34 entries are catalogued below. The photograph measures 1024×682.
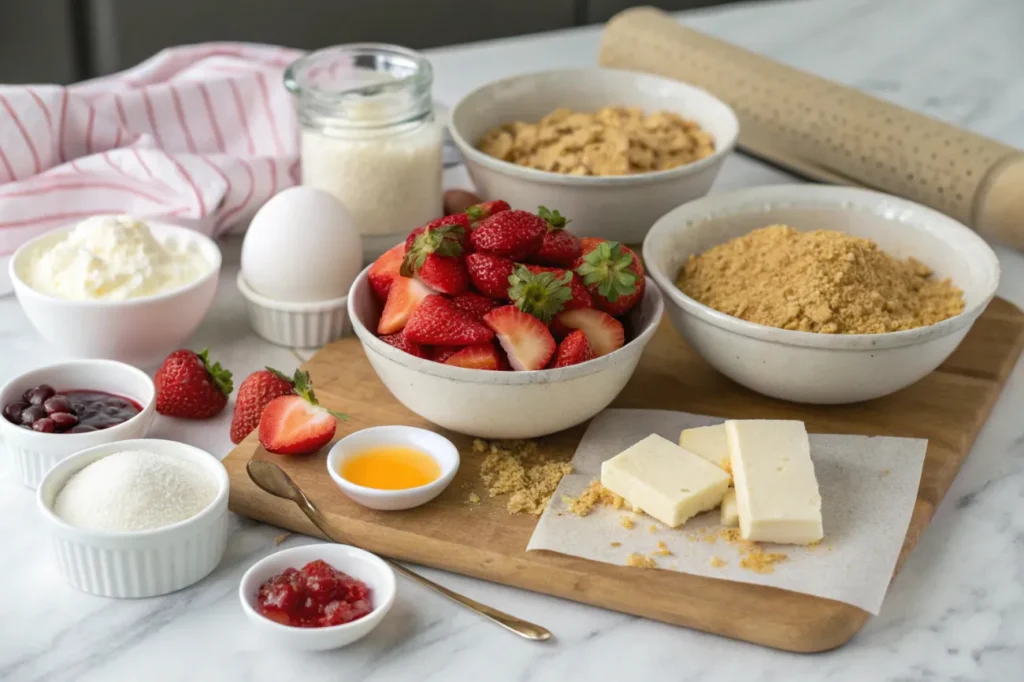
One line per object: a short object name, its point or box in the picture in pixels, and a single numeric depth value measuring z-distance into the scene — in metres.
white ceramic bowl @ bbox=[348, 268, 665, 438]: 0.85
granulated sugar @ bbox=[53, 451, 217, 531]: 0.80
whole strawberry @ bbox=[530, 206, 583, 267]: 0.89
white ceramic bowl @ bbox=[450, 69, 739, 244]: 1.02
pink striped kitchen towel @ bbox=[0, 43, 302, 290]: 1.02
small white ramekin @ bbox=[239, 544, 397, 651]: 0.77
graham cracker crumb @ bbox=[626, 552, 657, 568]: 0.81
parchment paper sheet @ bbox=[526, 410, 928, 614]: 0.80
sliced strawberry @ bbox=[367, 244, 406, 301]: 0.90
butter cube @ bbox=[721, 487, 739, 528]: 0.82
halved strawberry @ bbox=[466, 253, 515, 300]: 0.86
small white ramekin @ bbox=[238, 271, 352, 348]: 0.96
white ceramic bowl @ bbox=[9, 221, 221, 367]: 0.92
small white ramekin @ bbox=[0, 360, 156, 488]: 0.85
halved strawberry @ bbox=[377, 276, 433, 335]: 0.87
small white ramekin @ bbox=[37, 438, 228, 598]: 0.79
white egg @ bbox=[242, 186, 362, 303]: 0.96
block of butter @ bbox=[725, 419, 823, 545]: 0.81
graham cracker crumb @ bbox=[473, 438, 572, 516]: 0.84
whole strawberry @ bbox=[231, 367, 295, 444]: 0.89
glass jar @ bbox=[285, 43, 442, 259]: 1.00
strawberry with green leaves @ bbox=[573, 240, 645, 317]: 0.87
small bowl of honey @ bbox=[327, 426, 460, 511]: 0.83
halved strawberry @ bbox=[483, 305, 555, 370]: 0.85
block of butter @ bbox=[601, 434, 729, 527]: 0.82
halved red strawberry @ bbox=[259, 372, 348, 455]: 0.86
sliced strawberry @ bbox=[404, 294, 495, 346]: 0.85
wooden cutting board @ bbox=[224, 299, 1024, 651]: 0.79
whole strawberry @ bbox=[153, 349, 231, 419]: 0.90
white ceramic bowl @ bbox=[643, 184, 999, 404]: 0.88
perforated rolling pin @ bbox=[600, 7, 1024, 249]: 1.06
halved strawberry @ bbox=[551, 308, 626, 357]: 0.87
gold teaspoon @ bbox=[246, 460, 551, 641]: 0.82
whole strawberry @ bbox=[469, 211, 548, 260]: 0.87
